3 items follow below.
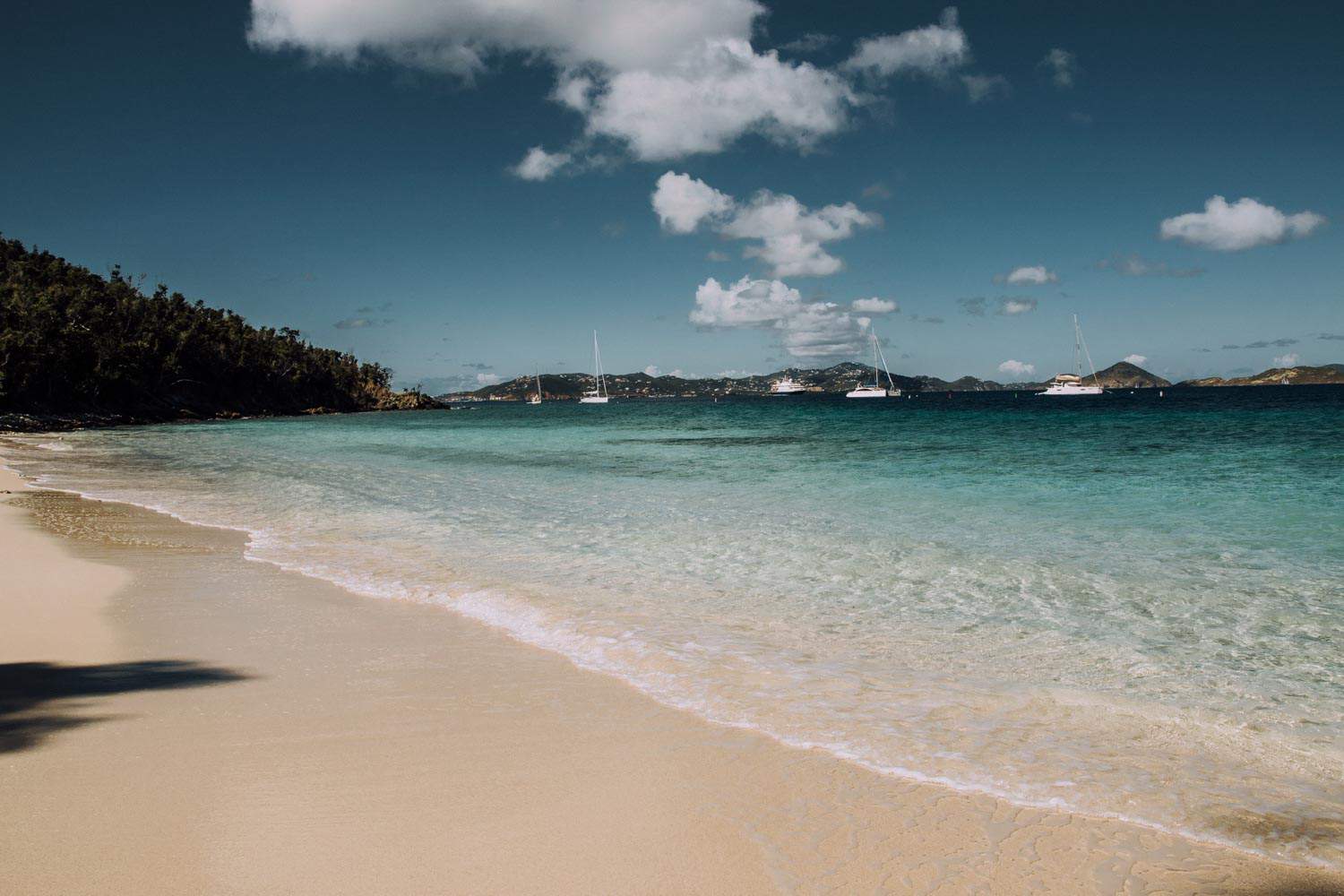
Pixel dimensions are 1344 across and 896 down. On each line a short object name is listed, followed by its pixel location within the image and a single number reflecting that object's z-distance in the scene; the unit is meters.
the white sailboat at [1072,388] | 143.88
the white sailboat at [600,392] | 172.15
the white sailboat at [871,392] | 162.62
